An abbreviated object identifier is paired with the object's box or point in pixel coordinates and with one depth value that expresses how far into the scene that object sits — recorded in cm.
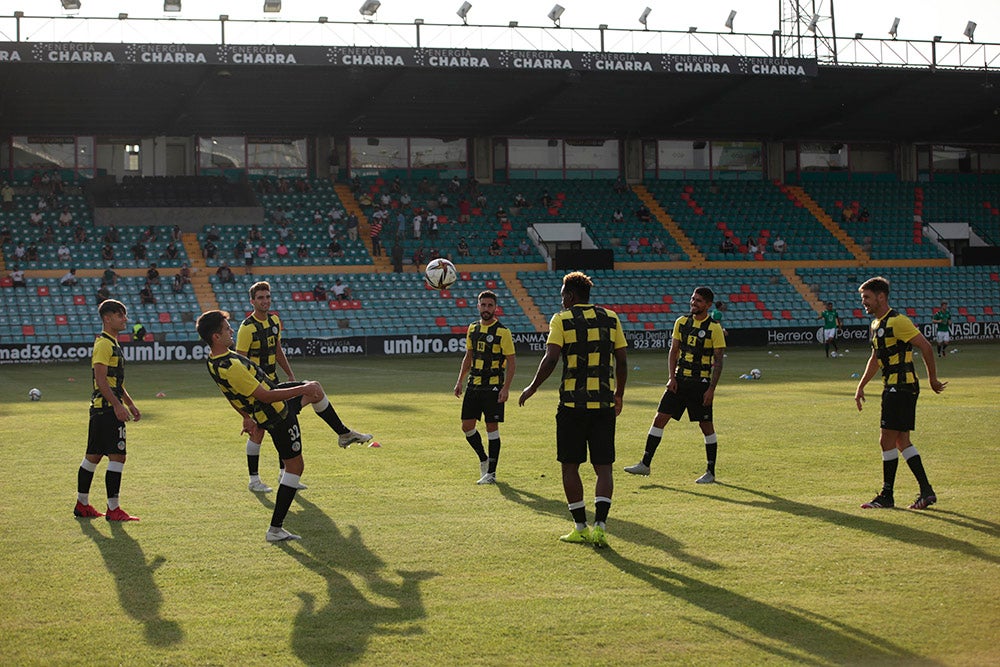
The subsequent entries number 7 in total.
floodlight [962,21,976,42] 4676
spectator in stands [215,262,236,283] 4062
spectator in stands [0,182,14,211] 4378
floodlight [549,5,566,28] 4069
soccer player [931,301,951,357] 3434
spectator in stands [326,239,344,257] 4394
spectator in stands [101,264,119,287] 3959
